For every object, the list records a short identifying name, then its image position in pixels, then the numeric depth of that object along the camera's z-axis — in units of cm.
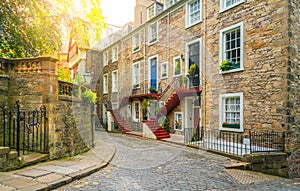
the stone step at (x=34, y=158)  558
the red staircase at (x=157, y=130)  1261
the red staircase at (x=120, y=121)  1707
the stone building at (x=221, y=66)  795
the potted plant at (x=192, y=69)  1186
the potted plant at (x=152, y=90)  1504
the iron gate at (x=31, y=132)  620
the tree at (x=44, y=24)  763
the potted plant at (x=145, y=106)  1570
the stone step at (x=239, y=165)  656
